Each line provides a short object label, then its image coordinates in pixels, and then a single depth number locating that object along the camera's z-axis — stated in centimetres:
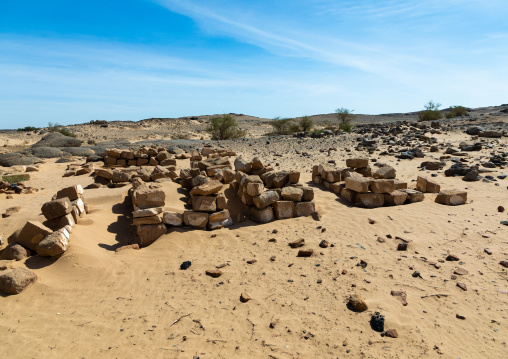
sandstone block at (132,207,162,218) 606
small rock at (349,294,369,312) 387
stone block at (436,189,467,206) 723
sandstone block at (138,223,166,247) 611
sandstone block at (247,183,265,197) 676
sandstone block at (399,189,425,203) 754
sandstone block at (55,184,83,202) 675
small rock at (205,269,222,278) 479
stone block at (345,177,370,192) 741
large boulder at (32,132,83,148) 1847
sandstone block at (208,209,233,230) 655
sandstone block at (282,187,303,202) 696
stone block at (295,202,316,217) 696
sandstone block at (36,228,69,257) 494
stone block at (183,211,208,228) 646
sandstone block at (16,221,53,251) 523
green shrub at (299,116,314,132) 3038
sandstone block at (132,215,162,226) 612
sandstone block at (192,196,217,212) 647
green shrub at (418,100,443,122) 3212
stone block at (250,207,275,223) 678
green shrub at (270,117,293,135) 2988
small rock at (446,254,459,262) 490
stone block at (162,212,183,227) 635
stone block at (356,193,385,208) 743
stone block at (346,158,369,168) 962
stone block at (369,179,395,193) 741
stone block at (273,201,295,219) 686
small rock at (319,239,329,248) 547
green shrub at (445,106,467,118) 3639
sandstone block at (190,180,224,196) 652
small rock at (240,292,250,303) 418
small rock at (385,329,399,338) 347
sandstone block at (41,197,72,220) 573
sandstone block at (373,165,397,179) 860
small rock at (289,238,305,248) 556
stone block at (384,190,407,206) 745
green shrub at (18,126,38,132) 4045
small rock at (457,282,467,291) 422
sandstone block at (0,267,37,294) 431
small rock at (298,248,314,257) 521
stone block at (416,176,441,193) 807
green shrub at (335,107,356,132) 3200
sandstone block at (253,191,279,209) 675
